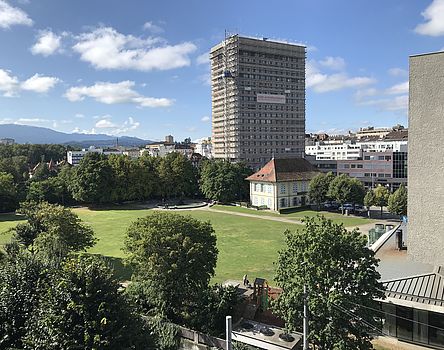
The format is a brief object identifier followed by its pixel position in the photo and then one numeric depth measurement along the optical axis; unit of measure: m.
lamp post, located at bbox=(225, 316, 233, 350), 10.62
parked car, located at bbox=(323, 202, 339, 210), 59.72
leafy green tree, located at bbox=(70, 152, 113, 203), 65.69
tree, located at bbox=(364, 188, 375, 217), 51.53
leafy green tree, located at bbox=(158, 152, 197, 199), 73.88
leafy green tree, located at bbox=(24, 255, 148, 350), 12.24
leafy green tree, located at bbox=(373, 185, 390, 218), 51.88
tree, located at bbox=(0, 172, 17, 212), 63.16
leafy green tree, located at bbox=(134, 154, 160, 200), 71.38
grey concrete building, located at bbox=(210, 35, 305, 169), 107.81
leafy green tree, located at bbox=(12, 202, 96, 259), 27.64
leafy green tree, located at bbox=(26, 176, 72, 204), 66.19
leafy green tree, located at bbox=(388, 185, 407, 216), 46.50
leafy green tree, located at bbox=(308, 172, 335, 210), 56.62
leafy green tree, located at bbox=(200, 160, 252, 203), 67.88
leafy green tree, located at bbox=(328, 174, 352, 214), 52.41
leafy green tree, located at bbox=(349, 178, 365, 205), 52.66
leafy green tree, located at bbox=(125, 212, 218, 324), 19.12
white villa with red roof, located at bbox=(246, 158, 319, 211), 60.84
